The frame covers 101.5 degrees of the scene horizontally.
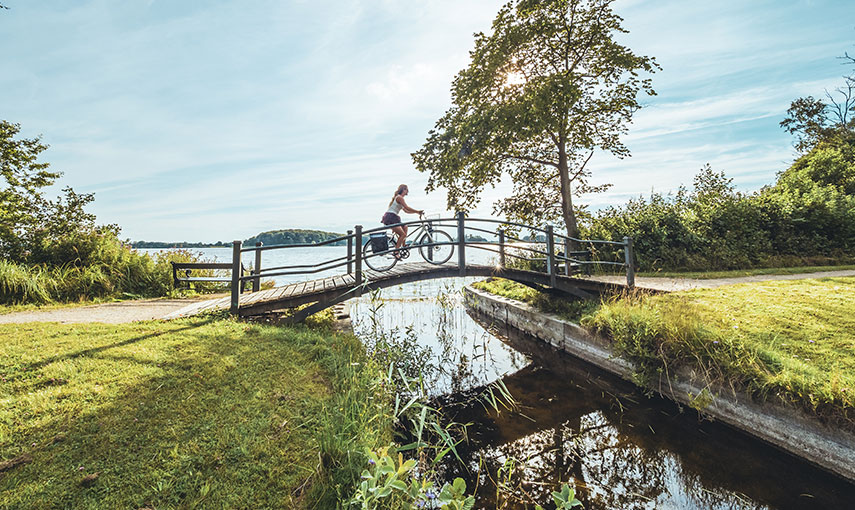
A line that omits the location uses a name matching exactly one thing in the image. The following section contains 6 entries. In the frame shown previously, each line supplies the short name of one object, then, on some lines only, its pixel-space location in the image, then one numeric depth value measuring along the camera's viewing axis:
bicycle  8.09
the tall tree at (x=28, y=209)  9.76
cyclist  8.00
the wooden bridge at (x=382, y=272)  6.49
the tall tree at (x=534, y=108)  10.88
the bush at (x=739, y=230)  11.38
